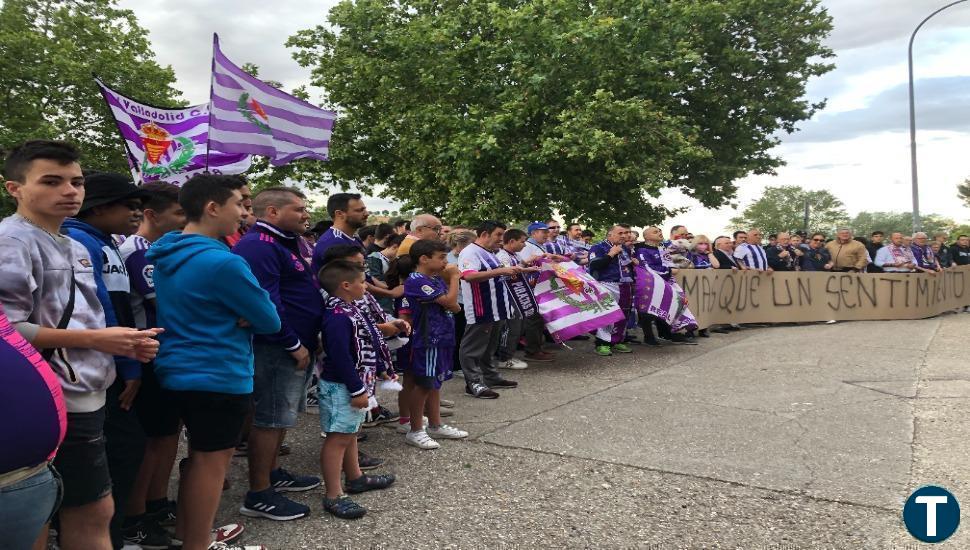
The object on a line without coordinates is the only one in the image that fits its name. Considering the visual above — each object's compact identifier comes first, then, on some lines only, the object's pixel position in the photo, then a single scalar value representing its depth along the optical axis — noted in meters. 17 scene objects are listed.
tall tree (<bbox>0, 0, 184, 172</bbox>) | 22.31
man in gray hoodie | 2.20
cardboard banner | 11.35
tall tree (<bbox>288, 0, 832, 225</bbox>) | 16.73
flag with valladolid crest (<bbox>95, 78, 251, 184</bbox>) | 7.13
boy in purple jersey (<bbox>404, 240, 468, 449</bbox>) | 4.95
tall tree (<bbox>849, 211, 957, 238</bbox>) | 78.62
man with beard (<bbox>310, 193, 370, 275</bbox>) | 4.60
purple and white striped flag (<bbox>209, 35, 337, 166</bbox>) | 6.71
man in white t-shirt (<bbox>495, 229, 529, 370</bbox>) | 7.62
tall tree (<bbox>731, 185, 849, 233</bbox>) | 77.56
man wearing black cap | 2.85
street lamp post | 18.59
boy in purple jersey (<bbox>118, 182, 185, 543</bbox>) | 3.26
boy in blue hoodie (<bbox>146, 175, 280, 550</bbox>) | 2.83
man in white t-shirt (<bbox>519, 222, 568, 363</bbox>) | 8.86
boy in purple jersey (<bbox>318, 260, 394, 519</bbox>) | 3.71
